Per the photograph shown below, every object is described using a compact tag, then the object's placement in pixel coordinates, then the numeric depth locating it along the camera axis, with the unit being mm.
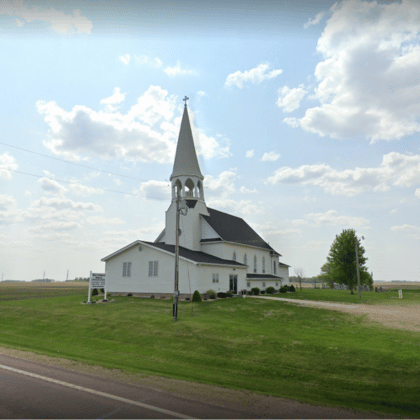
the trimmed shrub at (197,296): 29486
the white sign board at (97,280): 30281
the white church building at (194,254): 32375
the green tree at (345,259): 53844
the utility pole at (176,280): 20797
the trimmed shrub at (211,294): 32375
